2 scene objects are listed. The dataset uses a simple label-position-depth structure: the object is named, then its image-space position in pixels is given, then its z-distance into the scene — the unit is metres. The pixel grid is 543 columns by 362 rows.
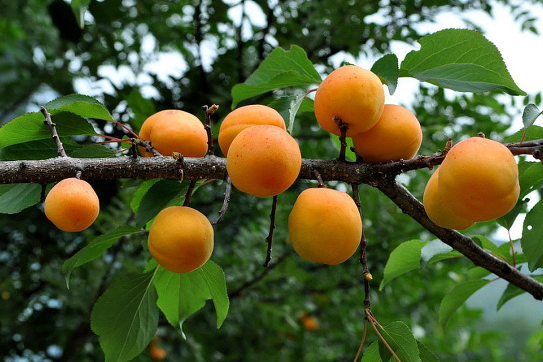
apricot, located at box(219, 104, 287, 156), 0.81
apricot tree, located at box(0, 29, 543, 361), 0.76
